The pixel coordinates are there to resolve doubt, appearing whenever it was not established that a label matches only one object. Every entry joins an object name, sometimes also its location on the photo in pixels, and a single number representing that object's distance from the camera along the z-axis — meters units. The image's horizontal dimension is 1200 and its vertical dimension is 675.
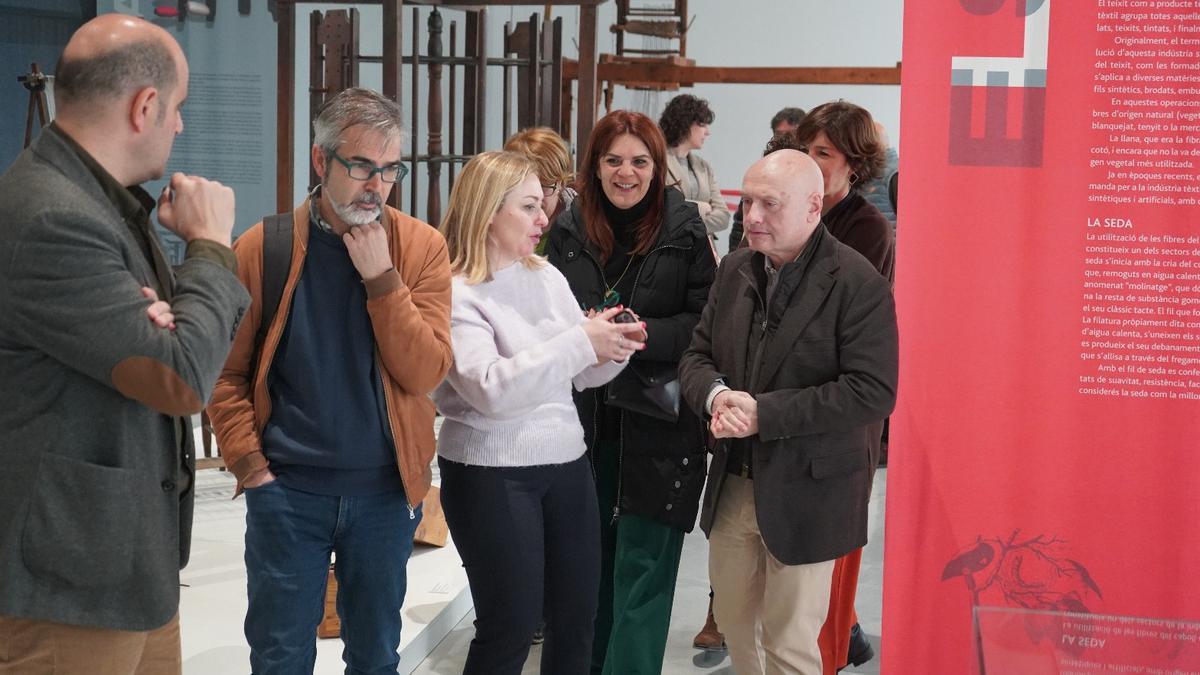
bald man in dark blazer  2.73
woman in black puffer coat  3.18
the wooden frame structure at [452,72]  4.29
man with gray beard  2.42
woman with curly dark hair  6.73
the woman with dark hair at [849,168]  3.47
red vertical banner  2.88
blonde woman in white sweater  2.63
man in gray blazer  1.69
